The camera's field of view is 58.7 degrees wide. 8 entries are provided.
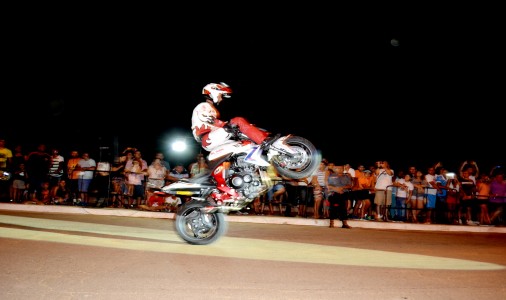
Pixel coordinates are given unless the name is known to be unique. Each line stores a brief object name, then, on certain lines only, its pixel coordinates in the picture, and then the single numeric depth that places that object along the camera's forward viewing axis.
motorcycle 7.39
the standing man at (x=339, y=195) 13.12
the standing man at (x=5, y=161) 13.73
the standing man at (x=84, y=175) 14.52
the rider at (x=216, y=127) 7.42
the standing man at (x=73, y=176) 14.72
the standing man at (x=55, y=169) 14.53
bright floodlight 19.46
